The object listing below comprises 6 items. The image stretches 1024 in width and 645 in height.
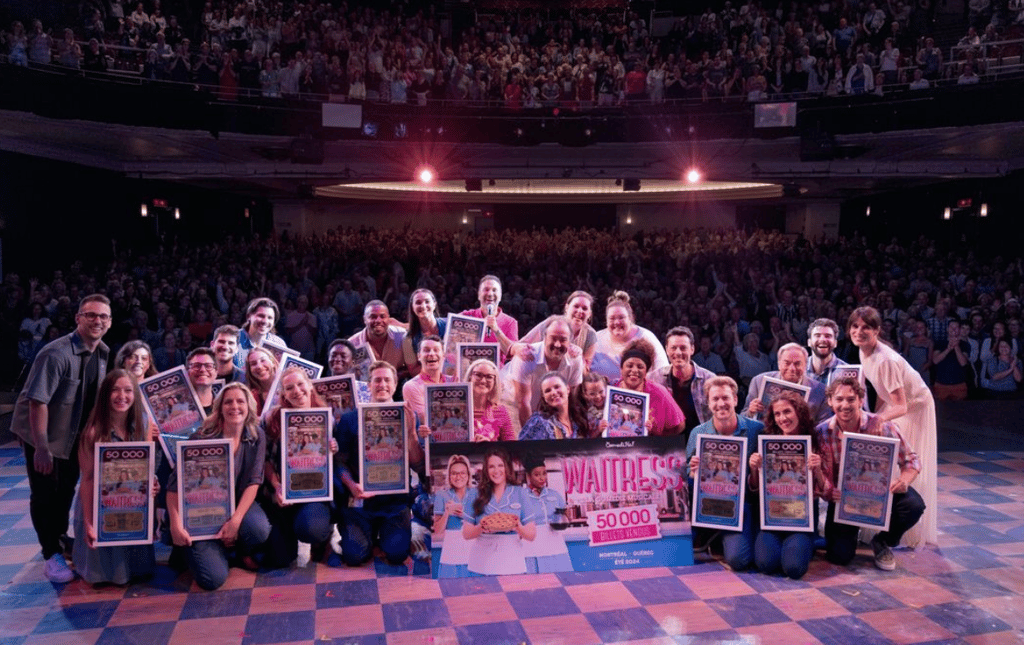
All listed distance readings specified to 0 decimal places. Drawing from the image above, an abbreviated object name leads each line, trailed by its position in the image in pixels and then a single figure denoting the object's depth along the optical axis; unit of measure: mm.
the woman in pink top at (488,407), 4664
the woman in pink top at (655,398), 4848
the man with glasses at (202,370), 4660
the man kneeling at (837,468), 4367
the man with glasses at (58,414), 4191
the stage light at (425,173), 16453
